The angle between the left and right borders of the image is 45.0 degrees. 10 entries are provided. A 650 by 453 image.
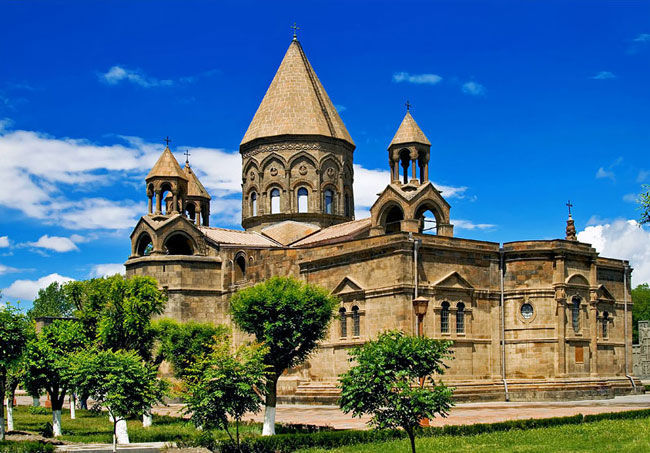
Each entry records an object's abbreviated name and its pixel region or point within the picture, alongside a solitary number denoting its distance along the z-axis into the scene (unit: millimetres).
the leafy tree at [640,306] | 75862
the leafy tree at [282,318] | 27744
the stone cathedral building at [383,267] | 36656
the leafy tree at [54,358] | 28578
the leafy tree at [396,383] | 17766
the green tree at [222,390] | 21406
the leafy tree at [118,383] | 23266
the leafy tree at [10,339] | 24016
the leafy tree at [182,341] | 34844
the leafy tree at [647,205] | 31756
